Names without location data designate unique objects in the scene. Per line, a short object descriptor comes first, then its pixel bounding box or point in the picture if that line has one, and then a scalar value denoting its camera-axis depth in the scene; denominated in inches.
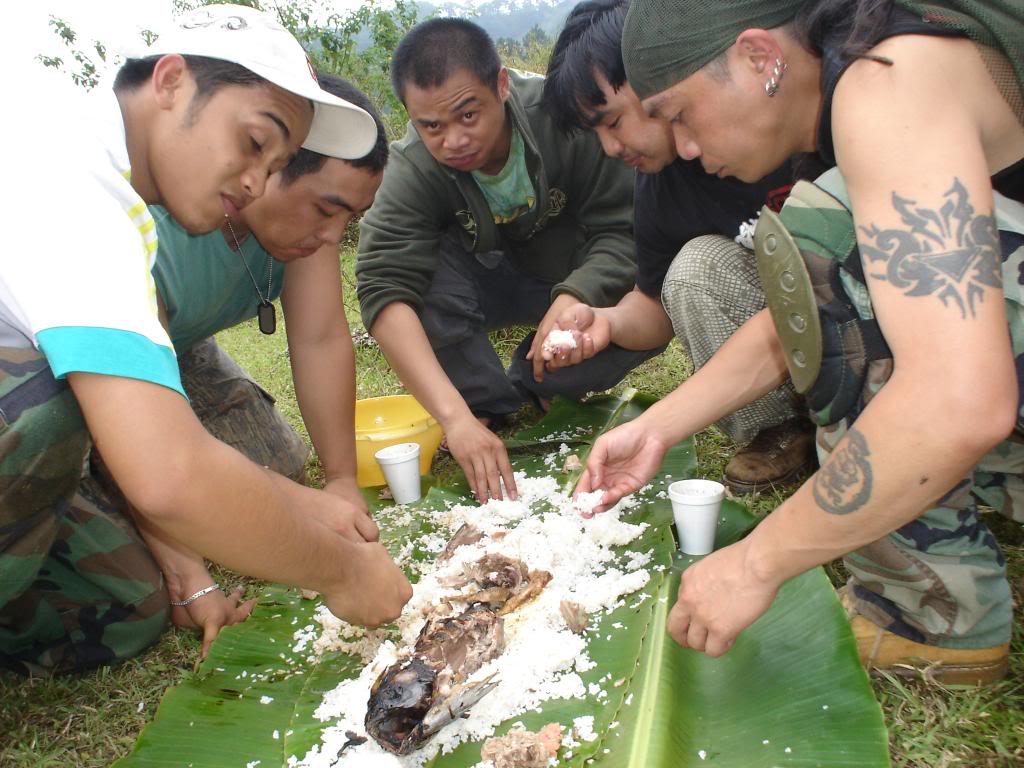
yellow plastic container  118.8
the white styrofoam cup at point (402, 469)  105.4
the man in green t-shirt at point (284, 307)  89.5
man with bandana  44.3
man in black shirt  95.1
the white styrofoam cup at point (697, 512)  78.1
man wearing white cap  49.4
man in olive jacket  112.8
